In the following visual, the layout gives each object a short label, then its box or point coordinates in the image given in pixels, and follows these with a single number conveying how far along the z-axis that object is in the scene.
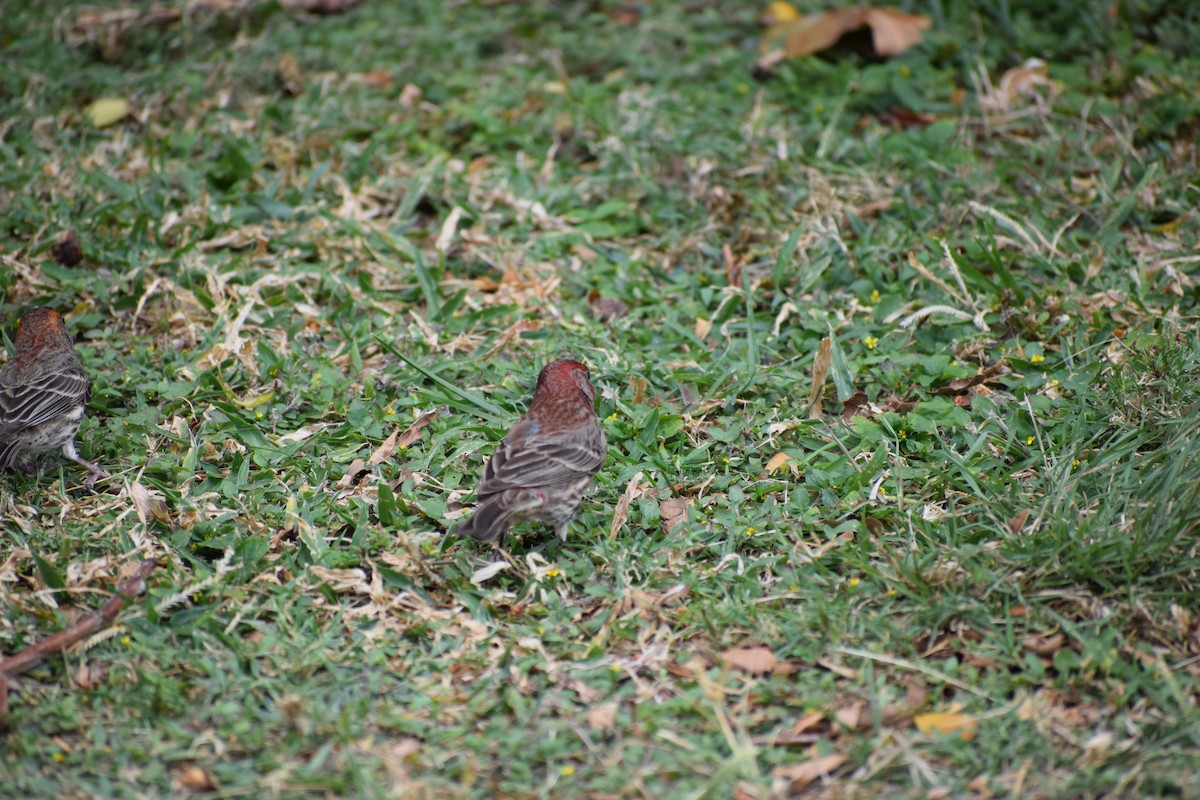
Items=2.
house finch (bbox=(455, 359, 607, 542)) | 9.77
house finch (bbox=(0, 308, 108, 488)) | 10.96
